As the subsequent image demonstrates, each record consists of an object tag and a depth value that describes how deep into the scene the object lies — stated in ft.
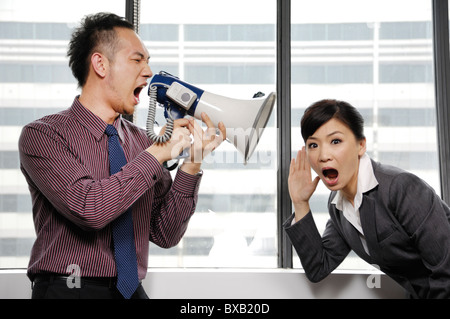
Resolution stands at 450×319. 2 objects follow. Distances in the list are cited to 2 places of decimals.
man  4.16
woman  5.15
